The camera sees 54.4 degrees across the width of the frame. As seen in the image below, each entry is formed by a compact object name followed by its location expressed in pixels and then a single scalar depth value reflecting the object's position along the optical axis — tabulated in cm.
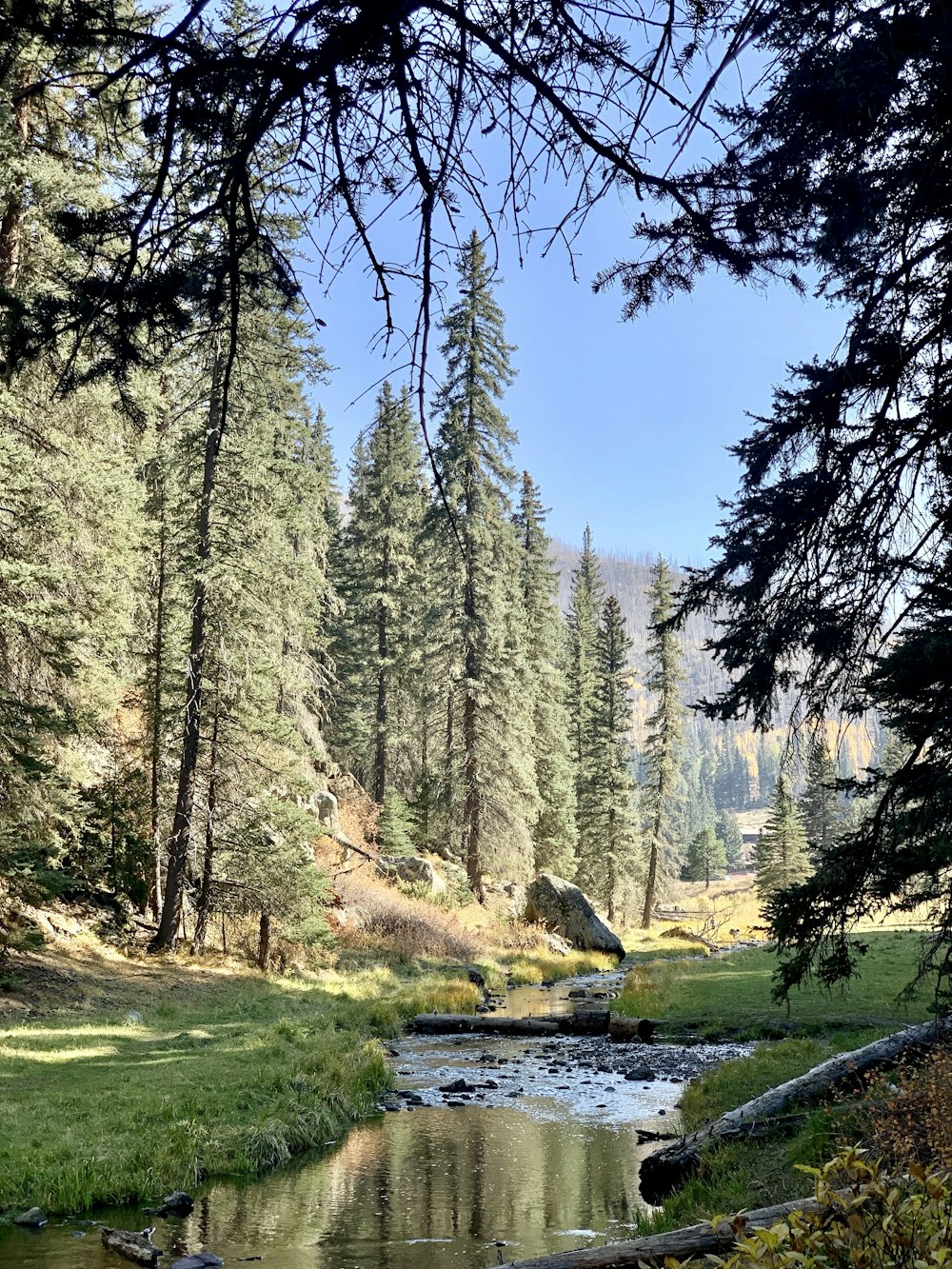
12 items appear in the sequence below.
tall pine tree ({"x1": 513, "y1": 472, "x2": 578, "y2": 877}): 4366
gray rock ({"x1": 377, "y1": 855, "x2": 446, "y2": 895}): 3097
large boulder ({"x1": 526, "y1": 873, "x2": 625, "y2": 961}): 3272
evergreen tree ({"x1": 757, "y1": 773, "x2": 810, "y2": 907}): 4922
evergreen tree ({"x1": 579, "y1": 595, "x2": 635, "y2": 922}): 4891
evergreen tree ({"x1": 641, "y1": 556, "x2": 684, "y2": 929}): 4694
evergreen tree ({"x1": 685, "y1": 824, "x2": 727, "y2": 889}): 9662
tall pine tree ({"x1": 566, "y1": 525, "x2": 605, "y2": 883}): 4953
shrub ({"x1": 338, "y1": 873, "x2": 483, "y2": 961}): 2591
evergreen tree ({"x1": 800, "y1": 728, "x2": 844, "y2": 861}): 5912
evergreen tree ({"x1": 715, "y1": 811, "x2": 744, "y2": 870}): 14238
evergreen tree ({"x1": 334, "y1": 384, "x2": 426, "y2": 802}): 4303
